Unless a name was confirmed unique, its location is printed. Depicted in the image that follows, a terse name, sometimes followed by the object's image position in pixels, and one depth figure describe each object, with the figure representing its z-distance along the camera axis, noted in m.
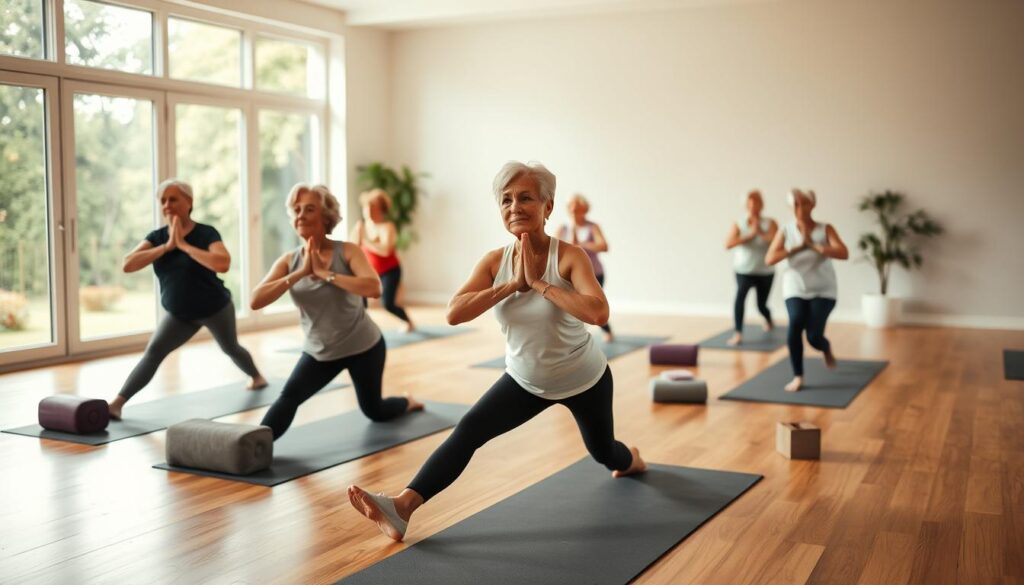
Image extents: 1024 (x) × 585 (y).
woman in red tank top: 7.48
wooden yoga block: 4.00
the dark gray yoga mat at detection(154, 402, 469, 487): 3.86
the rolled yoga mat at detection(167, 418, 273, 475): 3.75
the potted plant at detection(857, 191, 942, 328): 8.41
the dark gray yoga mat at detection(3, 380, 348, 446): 4.45
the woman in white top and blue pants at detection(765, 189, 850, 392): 5.42
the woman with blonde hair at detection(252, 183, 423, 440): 4.07
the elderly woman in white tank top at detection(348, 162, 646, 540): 3.01
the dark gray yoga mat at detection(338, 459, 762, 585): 2.78
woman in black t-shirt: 4.73
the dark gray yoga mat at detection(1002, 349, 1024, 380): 6.00
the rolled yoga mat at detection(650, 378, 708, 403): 5.19
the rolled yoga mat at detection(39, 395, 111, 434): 4.43
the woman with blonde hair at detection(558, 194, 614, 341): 7.01
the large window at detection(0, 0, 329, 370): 6.42
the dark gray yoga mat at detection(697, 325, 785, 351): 7.20
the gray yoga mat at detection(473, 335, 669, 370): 6.54
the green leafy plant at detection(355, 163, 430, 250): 9.65
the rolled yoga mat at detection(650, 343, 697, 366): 6.38
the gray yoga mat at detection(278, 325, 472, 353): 7.41
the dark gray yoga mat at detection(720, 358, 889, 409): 5.30
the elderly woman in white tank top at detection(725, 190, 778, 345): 7.24
